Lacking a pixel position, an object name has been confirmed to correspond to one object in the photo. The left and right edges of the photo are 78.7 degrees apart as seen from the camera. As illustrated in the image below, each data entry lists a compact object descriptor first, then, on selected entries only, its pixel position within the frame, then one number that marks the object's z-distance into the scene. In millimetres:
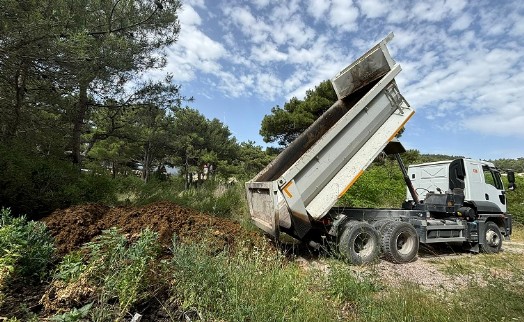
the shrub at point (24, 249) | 2857
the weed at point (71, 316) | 2289
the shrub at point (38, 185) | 5984
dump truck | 5266
